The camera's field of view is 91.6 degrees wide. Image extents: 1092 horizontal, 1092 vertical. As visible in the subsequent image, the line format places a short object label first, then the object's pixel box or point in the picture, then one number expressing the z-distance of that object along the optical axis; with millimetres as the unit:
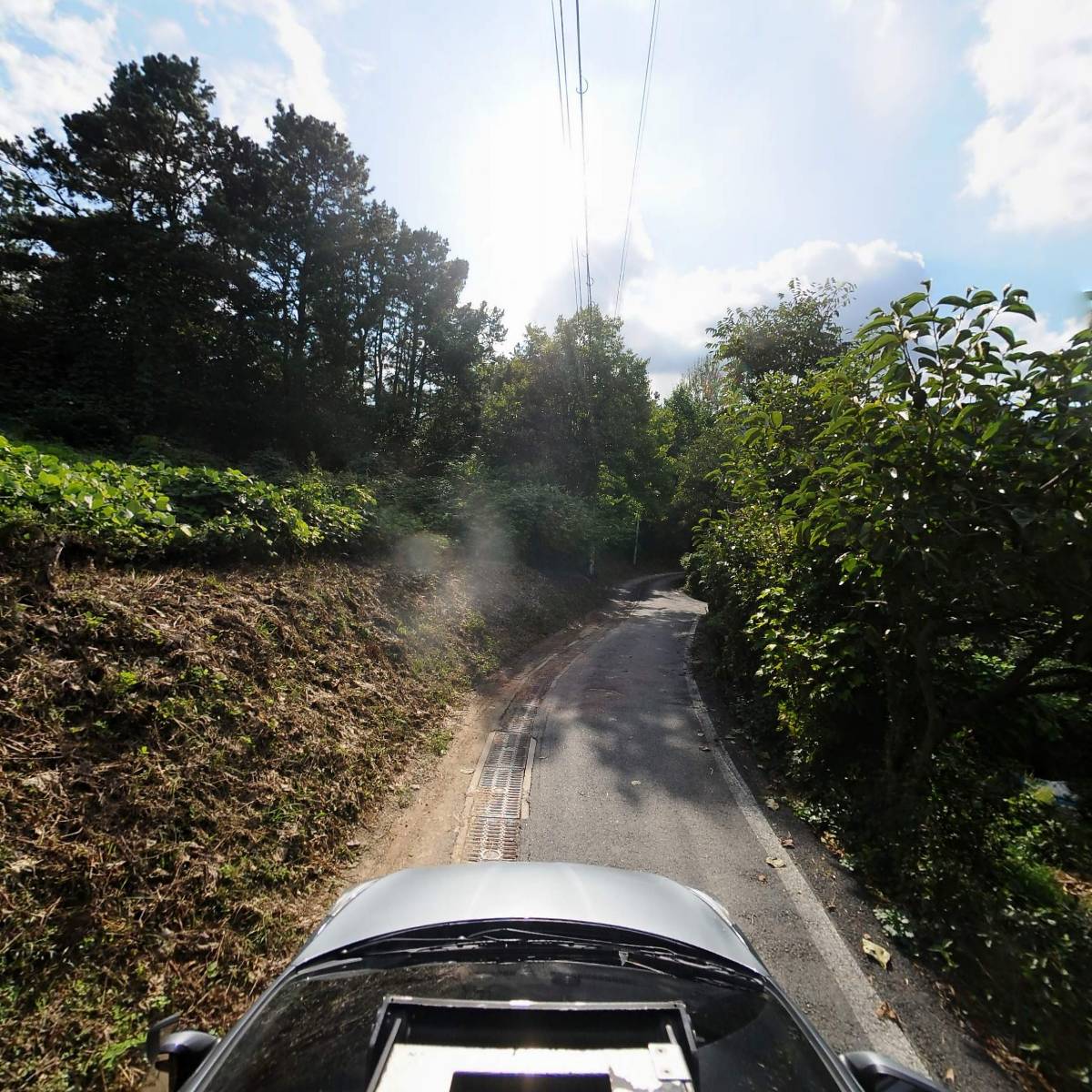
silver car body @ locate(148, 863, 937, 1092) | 1378
